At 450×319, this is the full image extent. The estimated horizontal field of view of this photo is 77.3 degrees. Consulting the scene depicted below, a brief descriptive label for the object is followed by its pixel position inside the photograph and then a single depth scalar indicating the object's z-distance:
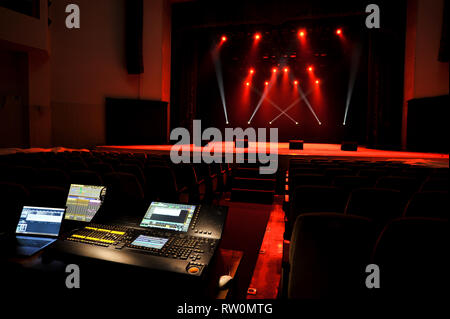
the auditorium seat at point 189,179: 4.27
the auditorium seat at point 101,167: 3.85
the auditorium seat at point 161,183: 3.85
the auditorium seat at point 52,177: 3.05
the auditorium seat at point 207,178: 4.72
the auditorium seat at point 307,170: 4.02
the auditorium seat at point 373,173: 3.85
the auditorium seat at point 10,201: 1.95
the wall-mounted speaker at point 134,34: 10.28
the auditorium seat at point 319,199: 2.50
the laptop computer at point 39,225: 1.69
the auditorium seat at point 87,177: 3.04
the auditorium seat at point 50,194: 2.01
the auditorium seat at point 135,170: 3.86
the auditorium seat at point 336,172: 3.96
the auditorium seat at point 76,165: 4.04
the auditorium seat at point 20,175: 3.26
